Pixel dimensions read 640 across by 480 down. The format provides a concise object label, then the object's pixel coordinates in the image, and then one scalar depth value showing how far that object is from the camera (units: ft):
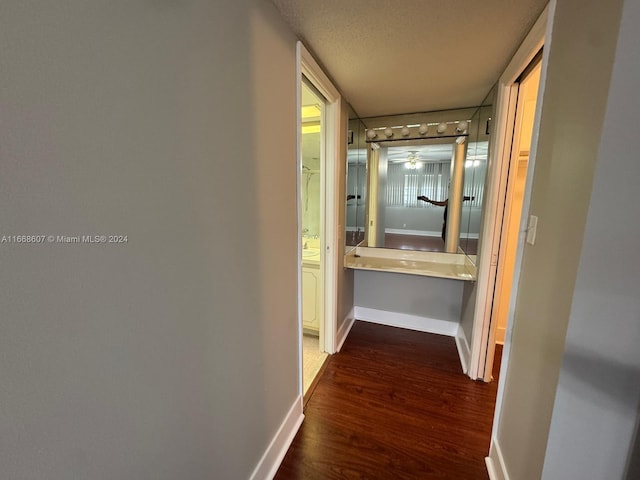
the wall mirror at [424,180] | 8.29
